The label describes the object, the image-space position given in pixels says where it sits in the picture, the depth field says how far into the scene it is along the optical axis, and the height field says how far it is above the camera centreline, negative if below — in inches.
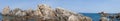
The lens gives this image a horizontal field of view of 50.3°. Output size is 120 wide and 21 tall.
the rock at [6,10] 1373.6 +7.6
